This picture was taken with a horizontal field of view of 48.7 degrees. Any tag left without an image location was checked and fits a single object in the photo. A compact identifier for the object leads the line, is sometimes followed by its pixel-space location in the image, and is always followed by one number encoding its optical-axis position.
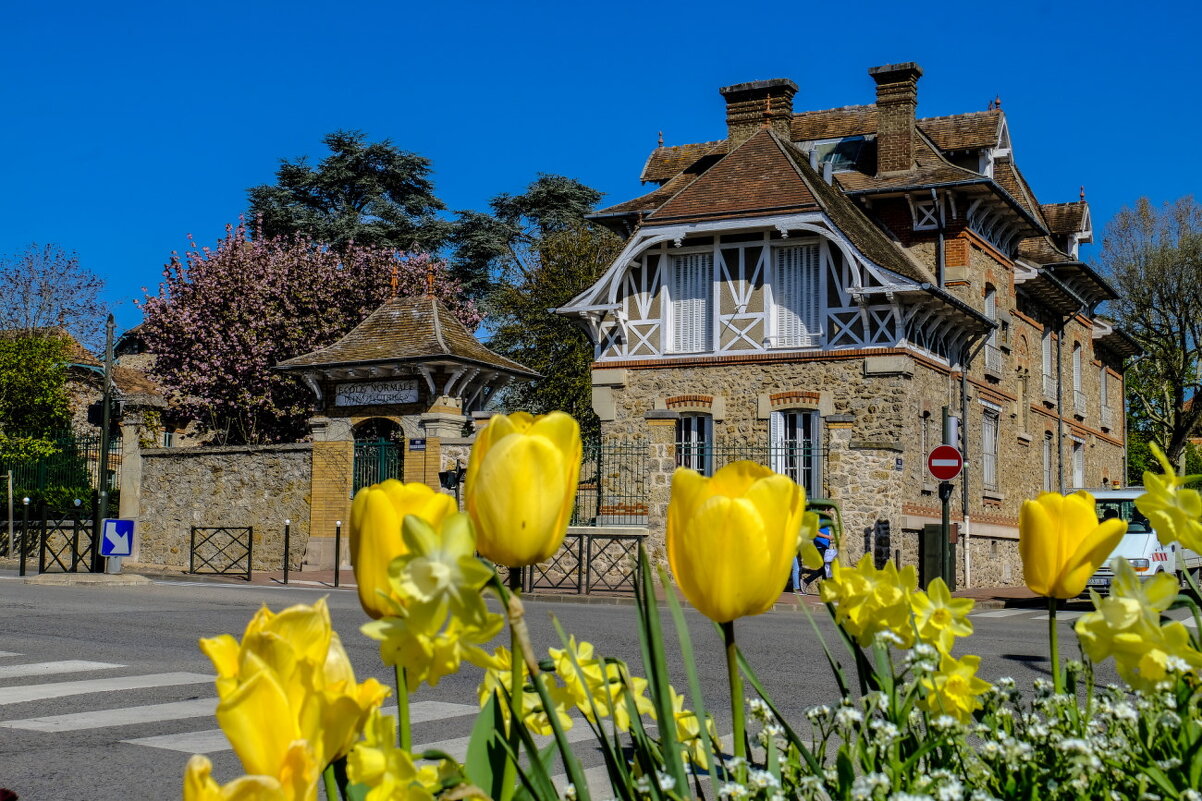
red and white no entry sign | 20.05
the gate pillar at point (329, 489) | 25.69
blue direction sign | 21.27
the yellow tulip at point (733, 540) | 1.58
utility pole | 23.59
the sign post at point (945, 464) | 19.93
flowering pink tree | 34.56
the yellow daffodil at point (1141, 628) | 1.75
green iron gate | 25.36
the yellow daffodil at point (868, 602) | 2.29
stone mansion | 24.22
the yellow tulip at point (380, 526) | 1.60
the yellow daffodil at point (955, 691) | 2.29
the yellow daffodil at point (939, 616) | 2.42
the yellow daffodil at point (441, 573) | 1.32
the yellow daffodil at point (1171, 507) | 1.74
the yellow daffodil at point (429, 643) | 1.38
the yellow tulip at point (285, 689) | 1.20
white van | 20.44
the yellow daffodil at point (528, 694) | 1.94
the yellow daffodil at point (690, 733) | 2.24
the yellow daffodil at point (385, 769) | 1.40
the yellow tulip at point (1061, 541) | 2.06
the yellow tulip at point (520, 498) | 1.52
